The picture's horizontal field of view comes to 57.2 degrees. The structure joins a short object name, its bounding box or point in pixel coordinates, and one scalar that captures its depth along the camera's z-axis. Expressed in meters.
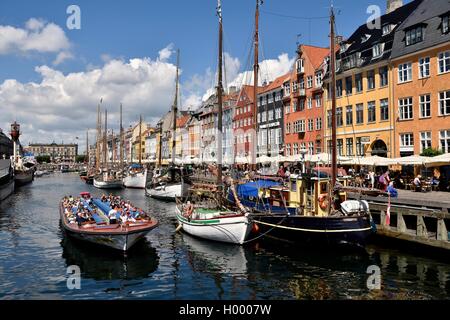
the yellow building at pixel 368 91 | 44.94
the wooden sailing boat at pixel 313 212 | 21.80
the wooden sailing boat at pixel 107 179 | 73.56
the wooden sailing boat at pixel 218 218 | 23.98
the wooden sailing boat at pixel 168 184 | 51.53
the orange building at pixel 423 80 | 38.62
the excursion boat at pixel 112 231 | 21.25
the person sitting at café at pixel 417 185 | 32.27
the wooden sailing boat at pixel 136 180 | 73.75
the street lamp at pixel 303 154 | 24.77
